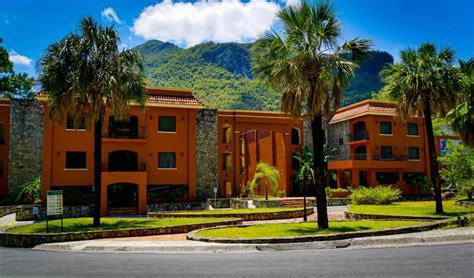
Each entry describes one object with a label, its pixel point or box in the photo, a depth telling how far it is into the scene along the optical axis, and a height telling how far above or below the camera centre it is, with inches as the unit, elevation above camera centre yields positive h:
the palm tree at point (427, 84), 932.6 +215.9
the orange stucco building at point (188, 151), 1338.6 +117.0
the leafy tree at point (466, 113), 964.6 +154.6
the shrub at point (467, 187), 1362.0 -38.8
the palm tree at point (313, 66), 695.1 +196.0
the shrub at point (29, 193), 1321.4 -25.8
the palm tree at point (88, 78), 824.3 +218.4
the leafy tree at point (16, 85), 1568.7 +393.9
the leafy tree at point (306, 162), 1596.0 +69.6
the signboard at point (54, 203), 714.8 -32.2
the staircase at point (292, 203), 1395.2 -82.7
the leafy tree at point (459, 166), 1488.7 +36.7
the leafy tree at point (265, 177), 1480.4 +11.6
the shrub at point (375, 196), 1368.1 -62.4
